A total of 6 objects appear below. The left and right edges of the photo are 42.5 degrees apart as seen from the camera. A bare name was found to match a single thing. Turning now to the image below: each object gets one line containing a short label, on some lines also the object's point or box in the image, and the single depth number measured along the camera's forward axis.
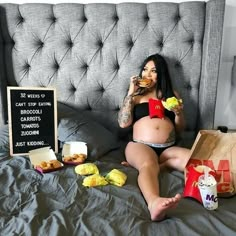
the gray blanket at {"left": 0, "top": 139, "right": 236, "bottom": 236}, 0.88
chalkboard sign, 1.39
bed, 1.51
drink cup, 1.00
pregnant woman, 1.31
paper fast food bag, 1.17
